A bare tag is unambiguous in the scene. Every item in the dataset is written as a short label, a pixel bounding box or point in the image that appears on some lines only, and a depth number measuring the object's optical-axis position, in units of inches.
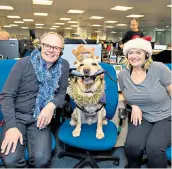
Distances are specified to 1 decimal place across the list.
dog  64.9
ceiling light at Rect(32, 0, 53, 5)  298.5
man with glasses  54.7
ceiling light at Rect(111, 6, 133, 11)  329.9
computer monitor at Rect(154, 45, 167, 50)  161.8
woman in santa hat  59.0
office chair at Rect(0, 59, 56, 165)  65.7
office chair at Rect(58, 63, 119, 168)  59.4
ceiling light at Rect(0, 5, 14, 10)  349.4
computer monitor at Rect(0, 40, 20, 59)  99.7
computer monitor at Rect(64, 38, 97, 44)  100.9
